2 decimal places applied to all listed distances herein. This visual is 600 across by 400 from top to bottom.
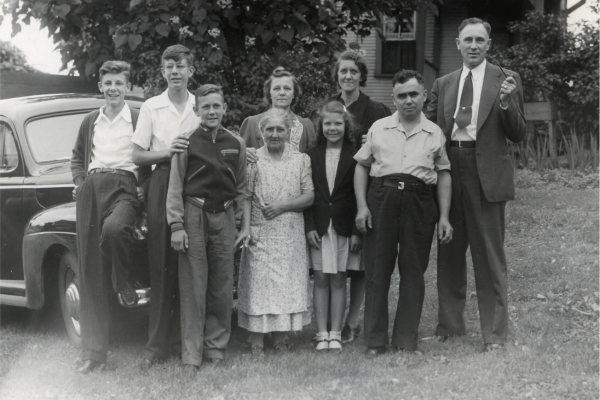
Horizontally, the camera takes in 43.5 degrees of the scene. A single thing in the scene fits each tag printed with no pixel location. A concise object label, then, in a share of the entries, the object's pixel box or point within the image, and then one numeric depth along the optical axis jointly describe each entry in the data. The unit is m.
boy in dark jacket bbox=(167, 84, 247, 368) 4.74
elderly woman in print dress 5.15
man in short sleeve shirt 4.96
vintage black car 5.55
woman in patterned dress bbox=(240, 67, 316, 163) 5.42
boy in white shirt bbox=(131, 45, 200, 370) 4.80
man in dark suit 5.05
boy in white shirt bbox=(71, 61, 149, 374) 4.82
